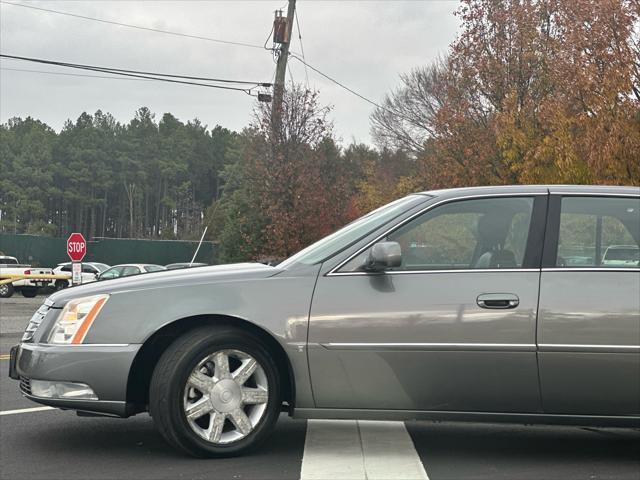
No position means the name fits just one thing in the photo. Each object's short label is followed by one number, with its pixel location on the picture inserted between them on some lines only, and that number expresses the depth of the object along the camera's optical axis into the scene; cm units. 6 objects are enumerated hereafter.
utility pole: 2930
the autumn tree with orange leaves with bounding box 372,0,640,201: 1866
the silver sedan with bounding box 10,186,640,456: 547
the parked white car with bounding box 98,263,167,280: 3369
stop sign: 2392
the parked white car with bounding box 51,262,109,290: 3869
